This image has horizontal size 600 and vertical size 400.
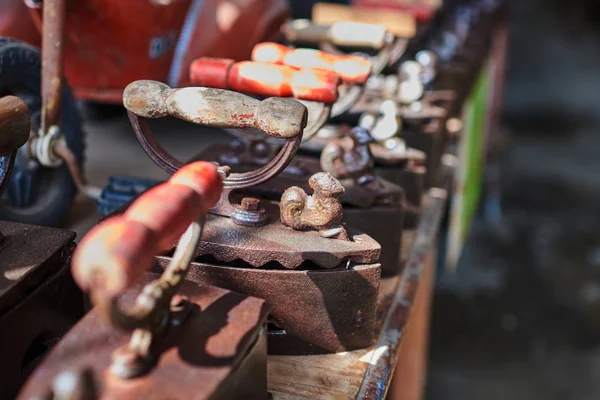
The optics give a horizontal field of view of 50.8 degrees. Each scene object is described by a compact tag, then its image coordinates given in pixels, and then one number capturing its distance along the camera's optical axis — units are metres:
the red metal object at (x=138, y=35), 1.08
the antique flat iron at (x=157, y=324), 0.45
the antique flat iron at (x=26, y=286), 0.59
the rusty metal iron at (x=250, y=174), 0.70
